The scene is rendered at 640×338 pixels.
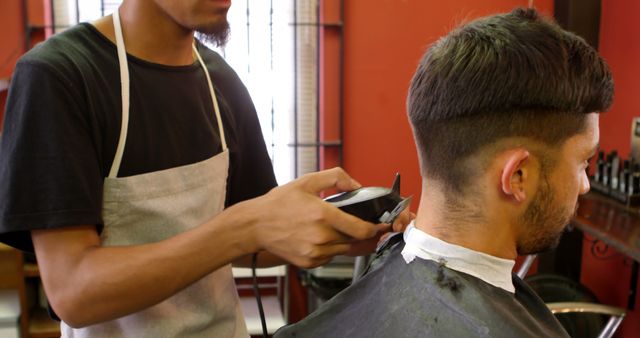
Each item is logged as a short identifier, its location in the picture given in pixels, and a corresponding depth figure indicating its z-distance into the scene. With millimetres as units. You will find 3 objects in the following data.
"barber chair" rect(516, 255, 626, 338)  2143
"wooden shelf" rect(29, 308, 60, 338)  3057
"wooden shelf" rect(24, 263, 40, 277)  3033
